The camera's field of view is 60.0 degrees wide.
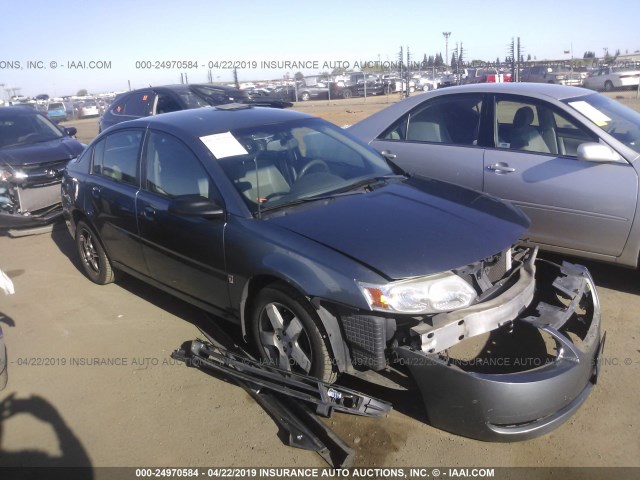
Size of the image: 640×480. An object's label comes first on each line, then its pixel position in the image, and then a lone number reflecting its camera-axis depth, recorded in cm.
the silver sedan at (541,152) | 423
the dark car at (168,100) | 949
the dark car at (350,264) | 271
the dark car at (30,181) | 711
